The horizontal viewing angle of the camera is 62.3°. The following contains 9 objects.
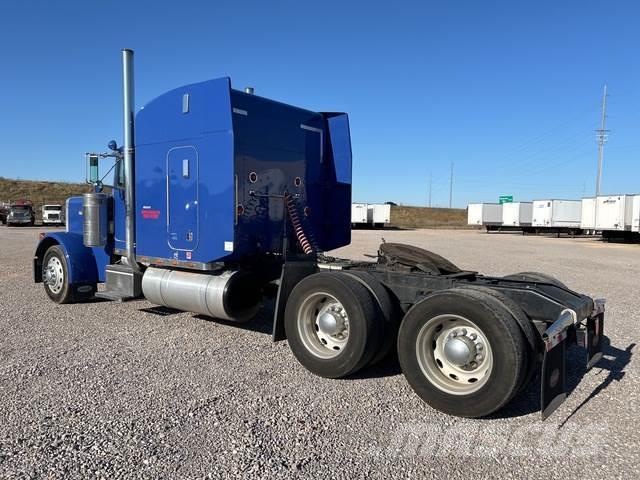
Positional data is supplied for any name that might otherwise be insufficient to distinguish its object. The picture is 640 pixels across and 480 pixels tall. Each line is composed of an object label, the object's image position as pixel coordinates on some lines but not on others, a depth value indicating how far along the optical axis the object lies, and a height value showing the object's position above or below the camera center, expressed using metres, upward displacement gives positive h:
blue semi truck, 4.40 -0.68
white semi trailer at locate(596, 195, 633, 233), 32.75 +0.09
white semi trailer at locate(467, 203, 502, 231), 53.19 -0.19
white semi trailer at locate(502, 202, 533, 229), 49.06 -0.13
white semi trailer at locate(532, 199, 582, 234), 44.33 -0.06
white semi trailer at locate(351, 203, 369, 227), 55.62 -0.29
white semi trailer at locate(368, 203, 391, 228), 55.84 -0.27
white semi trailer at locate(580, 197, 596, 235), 36.81 -0.01
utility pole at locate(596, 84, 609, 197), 57.03 +4.55
